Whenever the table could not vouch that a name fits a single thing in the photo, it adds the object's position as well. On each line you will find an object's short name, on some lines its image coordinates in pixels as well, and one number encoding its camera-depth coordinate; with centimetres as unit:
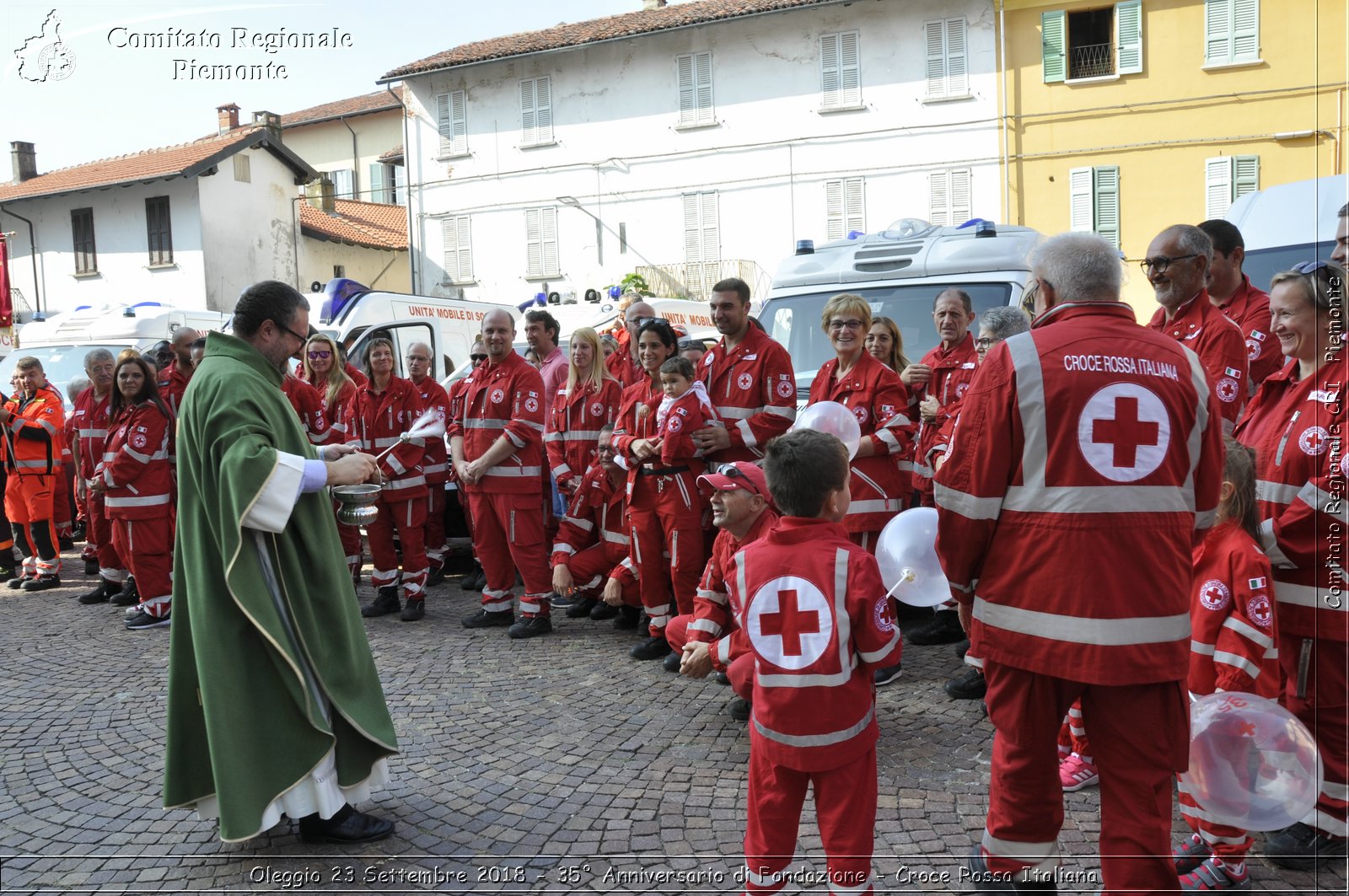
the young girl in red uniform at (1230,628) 348
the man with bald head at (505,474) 743
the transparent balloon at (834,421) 539
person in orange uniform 1041
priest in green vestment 385
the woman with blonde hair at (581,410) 762
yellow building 2173
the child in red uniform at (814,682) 305
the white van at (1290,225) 744
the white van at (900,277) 798
